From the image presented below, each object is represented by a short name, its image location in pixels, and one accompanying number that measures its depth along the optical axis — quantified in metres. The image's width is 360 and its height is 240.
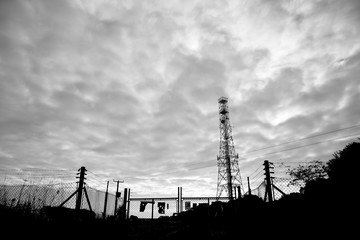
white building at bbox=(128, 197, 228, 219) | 18.41
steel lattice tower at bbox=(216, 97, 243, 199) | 31.63
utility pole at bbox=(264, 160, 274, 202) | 10.42
